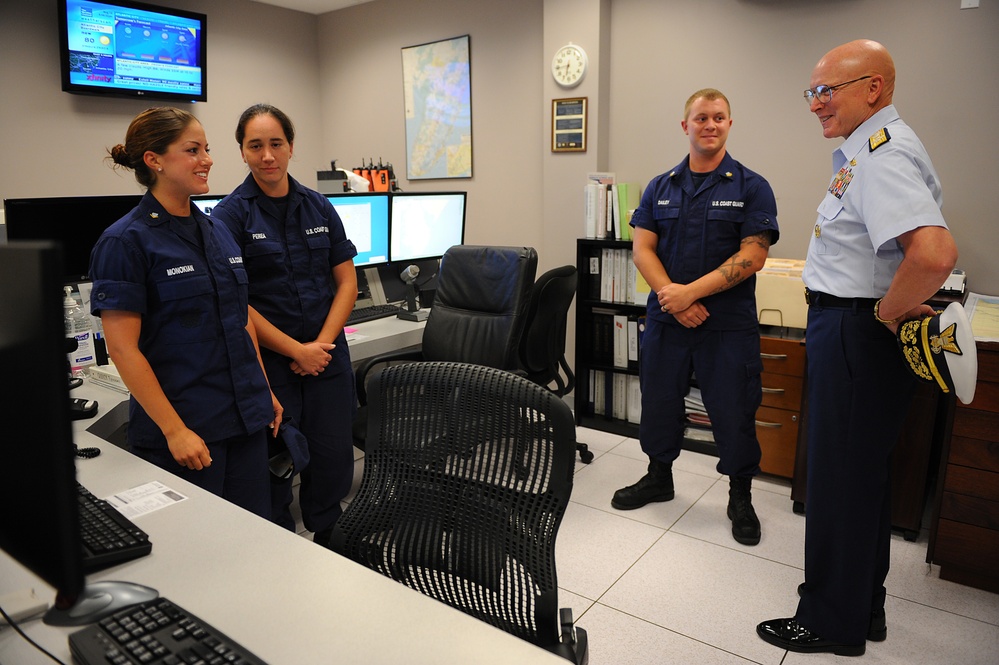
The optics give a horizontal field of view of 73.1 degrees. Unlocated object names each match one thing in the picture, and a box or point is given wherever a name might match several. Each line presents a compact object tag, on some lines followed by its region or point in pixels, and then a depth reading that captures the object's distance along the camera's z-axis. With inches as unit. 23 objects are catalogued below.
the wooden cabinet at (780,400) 117.8
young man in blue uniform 101.8
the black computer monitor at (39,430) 23.9
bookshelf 143.8
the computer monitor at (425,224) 136.6
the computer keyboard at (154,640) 33.3
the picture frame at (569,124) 152.6
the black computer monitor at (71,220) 90.6
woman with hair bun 62.2
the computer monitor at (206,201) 108.3
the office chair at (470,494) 49.0
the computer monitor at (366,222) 124.4
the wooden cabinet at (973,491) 86.5
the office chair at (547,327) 116.8
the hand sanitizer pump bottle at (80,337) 96.5
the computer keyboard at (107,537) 43.8
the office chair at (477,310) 111.3
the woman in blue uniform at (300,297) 84.4
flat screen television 152.5
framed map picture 178.4
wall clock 149.4
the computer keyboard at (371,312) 124.4
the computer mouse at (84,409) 76.9
